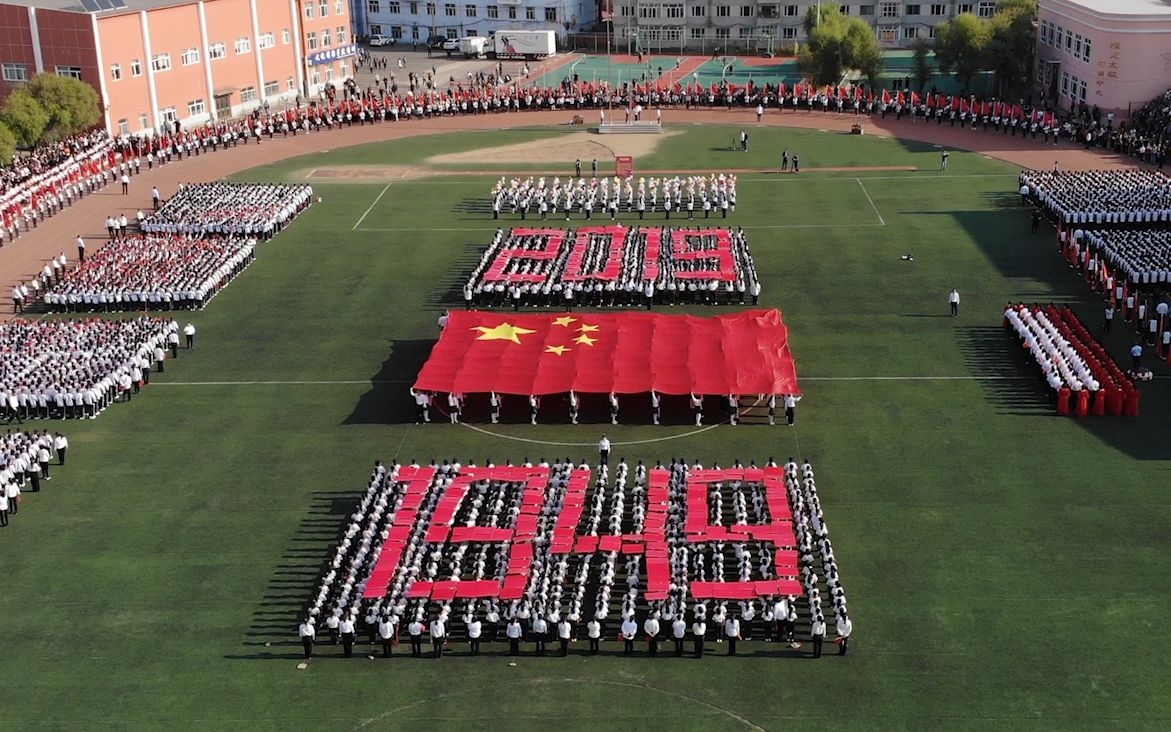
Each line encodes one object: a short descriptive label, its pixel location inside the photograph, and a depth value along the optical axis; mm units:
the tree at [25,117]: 82875
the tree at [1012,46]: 101500
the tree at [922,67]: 104125
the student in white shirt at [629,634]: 32719
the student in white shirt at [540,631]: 33000
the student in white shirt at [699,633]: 32750
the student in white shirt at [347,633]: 33031
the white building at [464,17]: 137250
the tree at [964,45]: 100938
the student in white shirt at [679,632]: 32781
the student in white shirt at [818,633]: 32438
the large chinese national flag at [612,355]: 46906
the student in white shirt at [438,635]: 32938
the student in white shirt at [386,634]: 32844
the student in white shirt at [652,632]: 32656
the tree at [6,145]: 79562
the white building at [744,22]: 126375
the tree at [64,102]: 85562
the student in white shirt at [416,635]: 32844
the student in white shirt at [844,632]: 32250
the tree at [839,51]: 101062
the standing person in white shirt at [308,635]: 32875
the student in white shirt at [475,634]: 33031
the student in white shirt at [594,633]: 32938
